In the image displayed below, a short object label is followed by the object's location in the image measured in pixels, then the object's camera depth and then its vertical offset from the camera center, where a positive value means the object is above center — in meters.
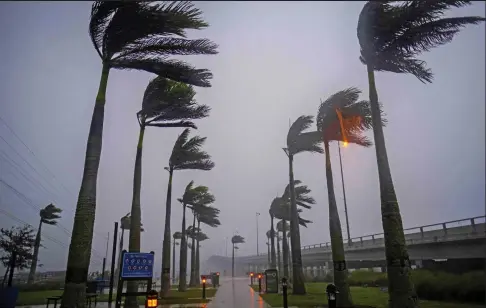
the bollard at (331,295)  6.70 -0.65
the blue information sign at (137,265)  10.58 +0.08
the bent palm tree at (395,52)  10.41 +7.55
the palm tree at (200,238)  49.72 +5.10
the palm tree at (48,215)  46.09 +8.02
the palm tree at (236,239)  81.31 +6.01
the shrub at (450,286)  16.94 -1.46
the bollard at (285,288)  11.18 -0.83
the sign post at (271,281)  25.38 -1.27
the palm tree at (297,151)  21.75 +7.37
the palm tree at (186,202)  31.18 +6.15
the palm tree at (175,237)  66.06 +5.77
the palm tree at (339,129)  15.82 +6.76
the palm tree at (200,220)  41.03 +6.15
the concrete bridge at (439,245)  20.86 +1.11
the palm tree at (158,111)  16.16 +7.73
